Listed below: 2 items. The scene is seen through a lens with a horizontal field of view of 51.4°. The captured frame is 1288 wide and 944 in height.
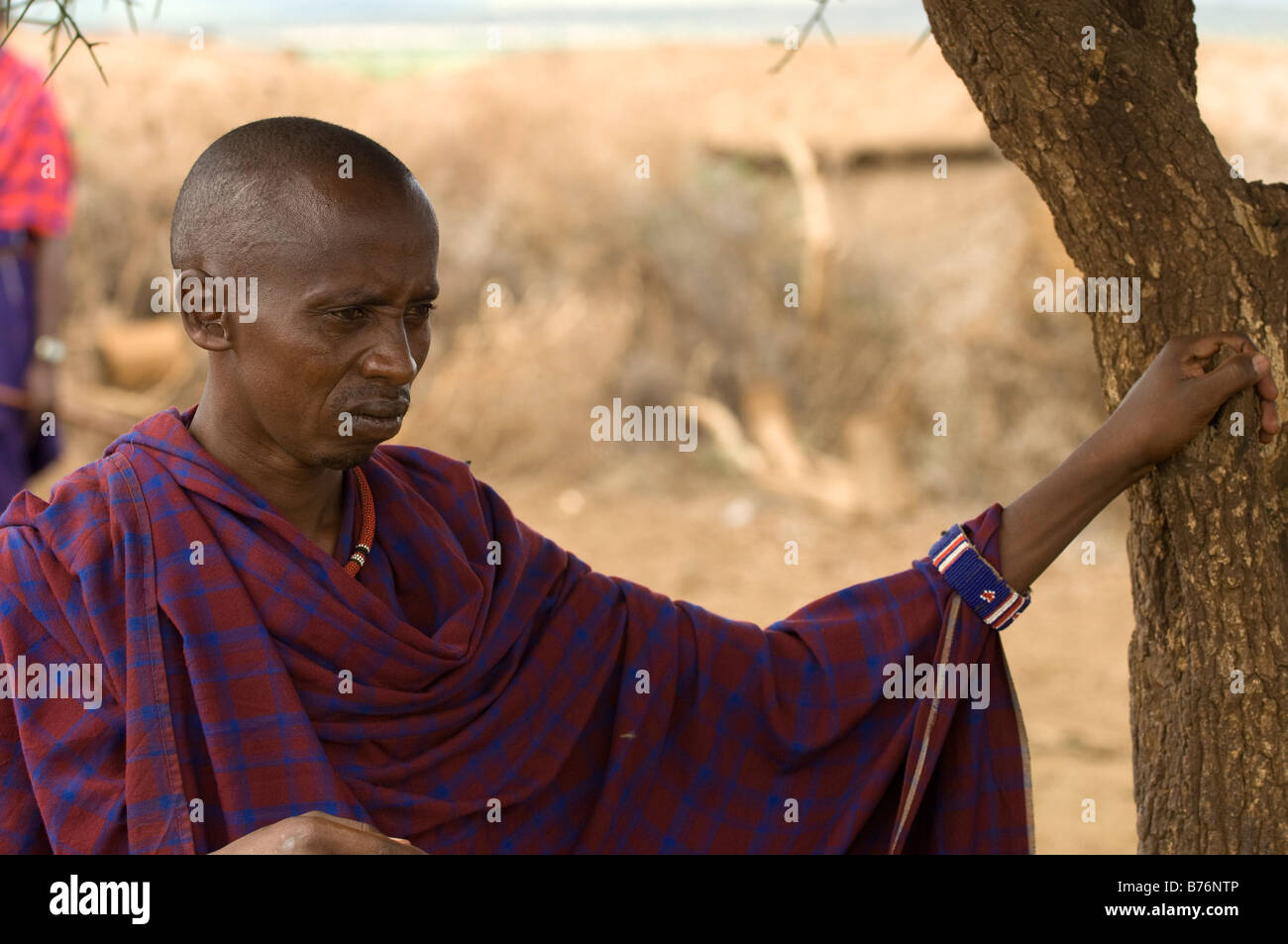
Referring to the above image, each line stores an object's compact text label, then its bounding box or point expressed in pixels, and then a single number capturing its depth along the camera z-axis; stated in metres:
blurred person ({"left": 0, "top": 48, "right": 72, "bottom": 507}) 4.59
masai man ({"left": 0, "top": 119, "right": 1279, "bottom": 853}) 1.83
